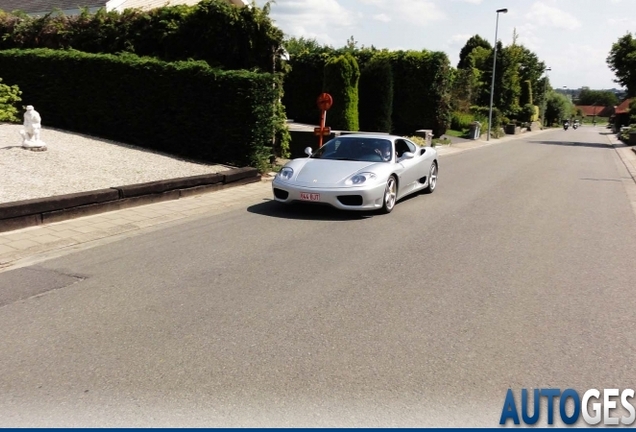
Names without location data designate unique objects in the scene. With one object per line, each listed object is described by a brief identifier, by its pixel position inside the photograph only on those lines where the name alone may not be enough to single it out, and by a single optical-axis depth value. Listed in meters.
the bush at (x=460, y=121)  39.69
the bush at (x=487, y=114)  41.91
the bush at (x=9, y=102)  15.39
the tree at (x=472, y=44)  76.25
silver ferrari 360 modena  9.06
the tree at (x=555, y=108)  101.38
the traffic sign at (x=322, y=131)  15.06
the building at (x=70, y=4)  23.42
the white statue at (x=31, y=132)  11.65
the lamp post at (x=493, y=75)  39.10
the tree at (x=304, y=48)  29.23
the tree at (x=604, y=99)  187.65
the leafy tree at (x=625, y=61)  37.72
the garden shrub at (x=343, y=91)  22.75
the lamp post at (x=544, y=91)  85.94
